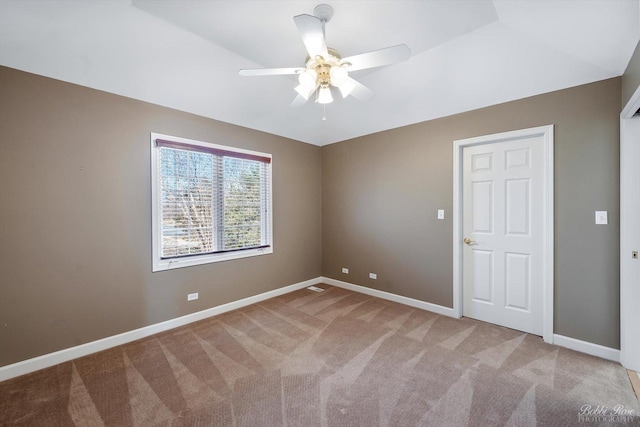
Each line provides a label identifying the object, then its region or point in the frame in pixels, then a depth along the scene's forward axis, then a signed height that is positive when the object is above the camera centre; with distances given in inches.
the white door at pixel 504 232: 108.3 -9.2
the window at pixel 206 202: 115.6 +5.2
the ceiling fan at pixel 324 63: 62.7 +40.5
